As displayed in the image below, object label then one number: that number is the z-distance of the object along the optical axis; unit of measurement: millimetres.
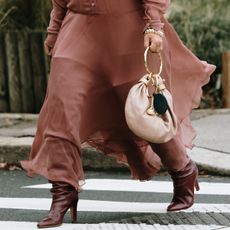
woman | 5357
